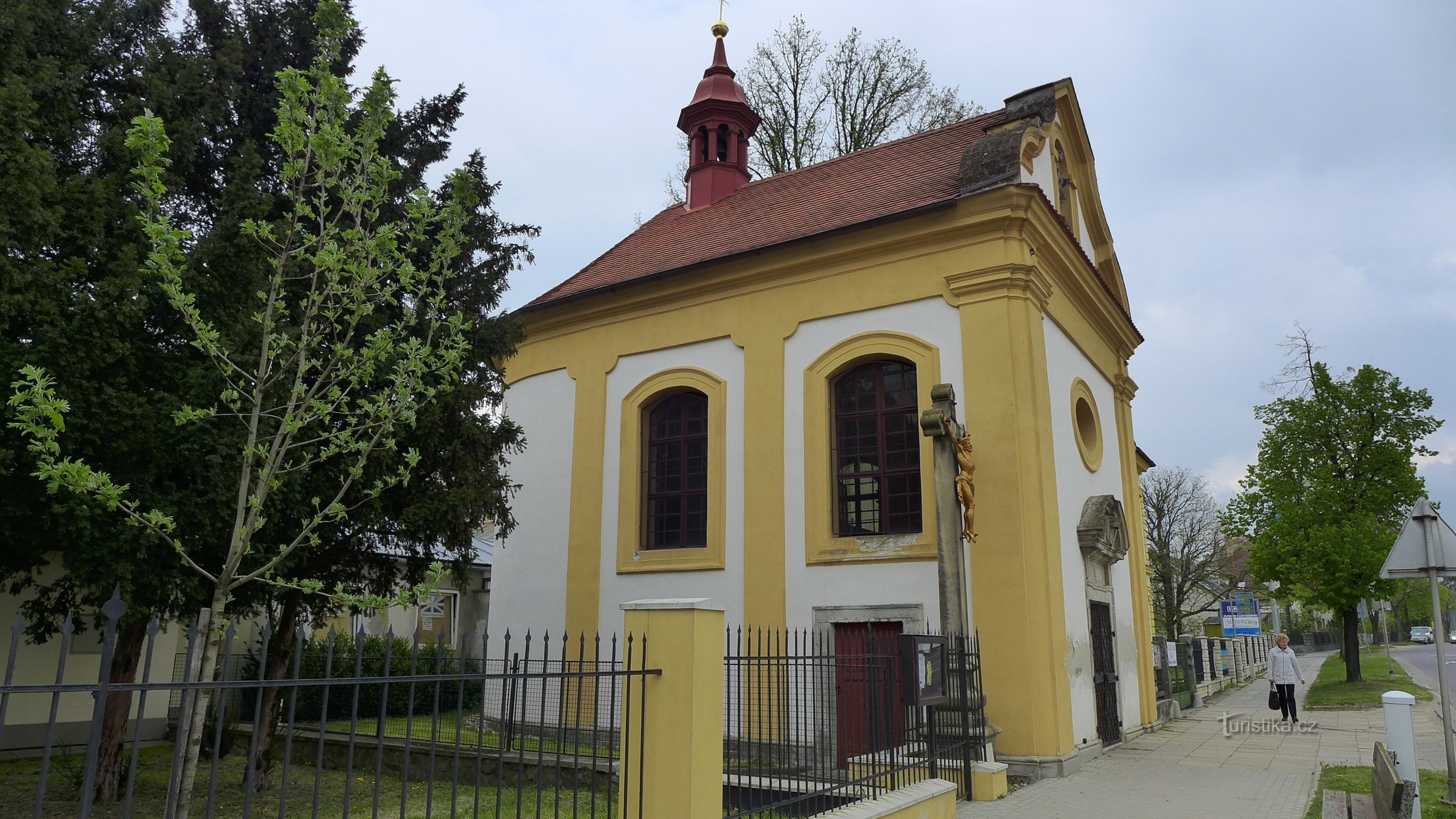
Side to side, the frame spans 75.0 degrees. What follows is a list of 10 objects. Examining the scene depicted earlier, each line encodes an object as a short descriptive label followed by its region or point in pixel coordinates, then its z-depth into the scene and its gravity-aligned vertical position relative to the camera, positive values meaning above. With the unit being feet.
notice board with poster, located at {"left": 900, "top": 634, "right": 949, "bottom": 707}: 25.66 -1.06
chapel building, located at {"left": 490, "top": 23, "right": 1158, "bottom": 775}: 37.91 +9.64
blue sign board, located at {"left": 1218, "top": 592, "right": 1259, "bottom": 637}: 78.02 +1.36
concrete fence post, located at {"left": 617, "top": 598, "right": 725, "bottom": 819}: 16.52 -1.60
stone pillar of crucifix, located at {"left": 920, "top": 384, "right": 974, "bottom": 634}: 33.94 +4.11
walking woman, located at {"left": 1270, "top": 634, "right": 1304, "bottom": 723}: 48.42 -2.02
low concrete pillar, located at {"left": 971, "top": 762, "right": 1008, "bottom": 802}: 29.81 -4.71
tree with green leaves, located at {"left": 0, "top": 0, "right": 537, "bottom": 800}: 24.62 +8.38
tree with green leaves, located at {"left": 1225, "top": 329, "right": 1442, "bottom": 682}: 69.00 +10.82
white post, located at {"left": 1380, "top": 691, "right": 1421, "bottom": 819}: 24.22 -2.51
